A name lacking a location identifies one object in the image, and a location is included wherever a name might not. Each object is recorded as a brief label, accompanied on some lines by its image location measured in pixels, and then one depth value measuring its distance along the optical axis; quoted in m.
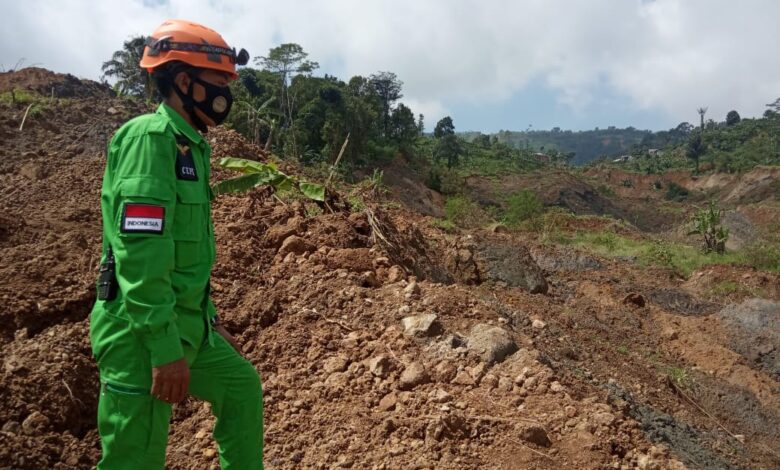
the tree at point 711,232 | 18.62
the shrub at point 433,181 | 34.84
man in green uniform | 1.85
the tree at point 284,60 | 31.75
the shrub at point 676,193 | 51.34
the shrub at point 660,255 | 16.45
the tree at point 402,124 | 39.50
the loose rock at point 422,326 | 3.78
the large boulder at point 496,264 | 8.61
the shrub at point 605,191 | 50.38
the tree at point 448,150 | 47.28
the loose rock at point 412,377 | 3.36
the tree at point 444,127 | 51.72
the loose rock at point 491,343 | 3.67
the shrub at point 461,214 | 18.91
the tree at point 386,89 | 40.44
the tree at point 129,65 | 23.39
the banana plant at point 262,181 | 5.60
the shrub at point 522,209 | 22.16
